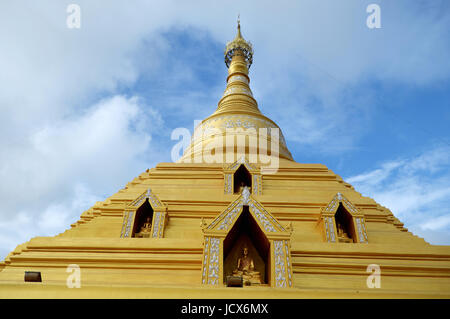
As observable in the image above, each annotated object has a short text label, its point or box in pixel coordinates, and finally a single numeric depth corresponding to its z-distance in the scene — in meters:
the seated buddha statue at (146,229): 8.32
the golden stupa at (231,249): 5.71
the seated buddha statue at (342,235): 8.09
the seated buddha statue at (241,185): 10.69
